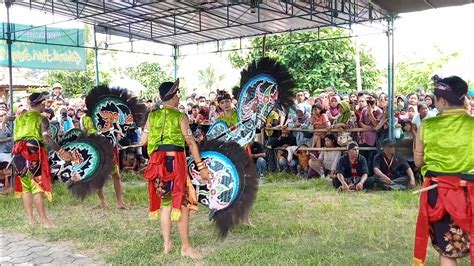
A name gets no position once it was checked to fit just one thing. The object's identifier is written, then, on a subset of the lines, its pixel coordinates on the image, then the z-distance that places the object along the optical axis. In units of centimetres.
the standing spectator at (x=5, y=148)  830
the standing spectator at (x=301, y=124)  945
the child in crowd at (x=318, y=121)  907
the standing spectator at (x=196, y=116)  1054
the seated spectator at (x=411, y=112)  864
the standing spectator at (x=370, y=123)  854
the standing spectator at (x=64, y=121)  971
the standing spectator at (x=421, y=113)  795
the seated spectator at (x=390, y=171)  773
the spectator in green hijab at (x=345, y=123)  877
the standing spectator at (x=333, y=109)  951
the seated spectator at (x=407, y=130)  797
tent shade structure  1034
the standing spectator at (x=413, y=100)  884
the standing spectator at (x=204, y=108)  1104
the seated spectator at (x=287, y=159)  954
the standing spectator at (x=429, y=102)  858
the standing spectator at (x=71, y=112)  1046
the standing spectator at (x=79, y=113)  1027
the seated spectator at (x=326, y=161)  886
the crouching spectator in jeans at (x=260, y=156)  820
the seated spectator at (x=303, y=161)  934
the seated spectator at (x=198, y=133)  880
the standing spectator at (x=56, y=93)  1063
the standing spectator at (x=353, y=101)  963
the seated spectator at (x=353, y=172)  776
